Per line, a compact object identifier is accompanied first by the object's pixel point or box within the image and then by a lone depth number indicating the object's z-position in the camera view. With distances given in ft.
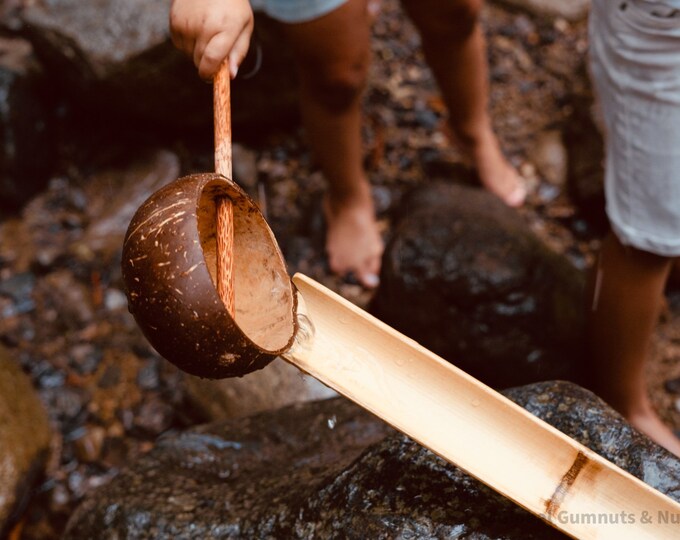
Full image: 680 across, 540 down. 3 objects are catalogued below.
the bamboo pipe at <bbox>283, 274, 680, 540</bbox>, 4.86
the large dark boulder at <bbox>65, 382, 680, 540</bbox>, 5.14
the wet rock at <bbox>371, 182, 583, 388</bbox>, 9.25
